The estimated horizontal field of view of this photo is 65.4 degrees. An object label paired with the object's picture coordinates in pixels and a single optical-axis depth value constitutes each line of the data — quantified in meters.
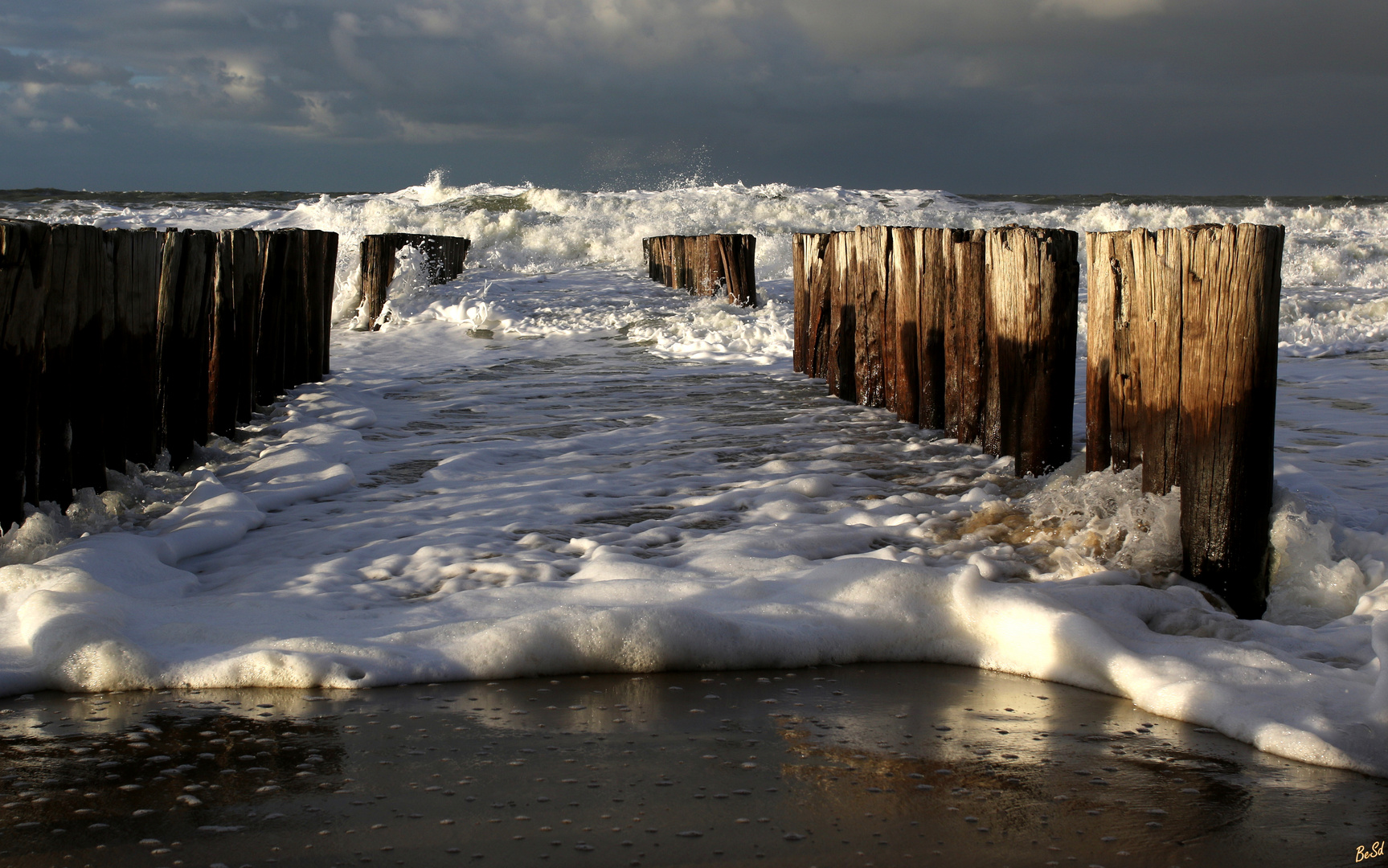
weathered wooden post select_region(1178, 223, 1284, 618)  3.28
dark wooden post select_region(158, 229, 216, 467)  5.03
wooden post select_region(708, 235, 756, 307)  12.77
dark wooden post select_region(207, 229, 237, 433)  5.81
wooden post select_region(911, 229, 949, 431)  5.74
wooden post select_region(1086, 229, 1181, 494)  3.56
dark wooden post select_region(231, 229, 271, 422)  6.11
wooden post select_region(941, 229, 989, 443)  5.29
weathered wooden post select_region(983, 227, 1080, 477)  4.59
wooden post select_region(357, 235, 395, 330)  12.07
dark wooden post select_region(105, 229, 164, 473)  4.41
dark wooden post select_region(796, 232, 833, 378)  7.65
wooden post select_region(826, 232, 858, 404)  7.14
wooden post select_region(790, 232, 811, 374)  8.20
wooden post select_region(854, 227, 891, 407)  6.53
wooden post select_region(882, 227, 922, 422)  6.08
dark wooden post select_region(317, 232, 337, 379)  8.19
